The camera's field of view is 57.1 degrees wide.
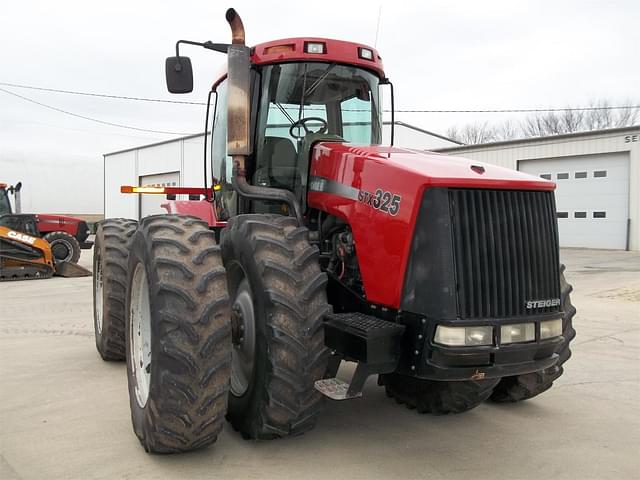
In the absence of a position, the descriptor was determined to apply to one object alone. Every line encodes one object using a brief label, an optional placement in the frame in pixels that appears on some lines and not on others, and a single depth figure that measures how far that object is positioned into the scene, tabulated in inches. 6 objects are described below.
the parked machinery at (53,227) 543.2
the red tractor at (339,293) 116.4
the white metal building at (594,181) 757.3
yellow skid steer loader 473.4
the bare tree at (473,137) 2096.7
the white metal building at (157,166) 1272.1
